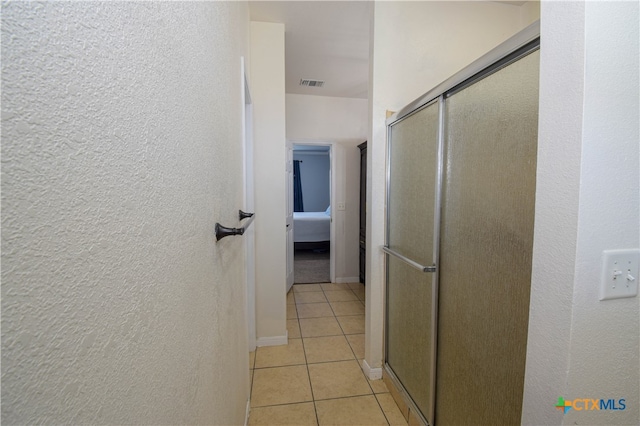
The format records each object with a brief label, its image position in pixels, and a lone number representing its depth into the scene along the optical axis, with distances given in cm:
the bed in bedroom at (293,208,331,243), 557
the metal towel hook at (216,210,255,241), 88
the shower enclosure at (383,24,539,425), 96
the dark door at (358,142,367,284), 392
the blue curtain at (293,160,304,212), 765
